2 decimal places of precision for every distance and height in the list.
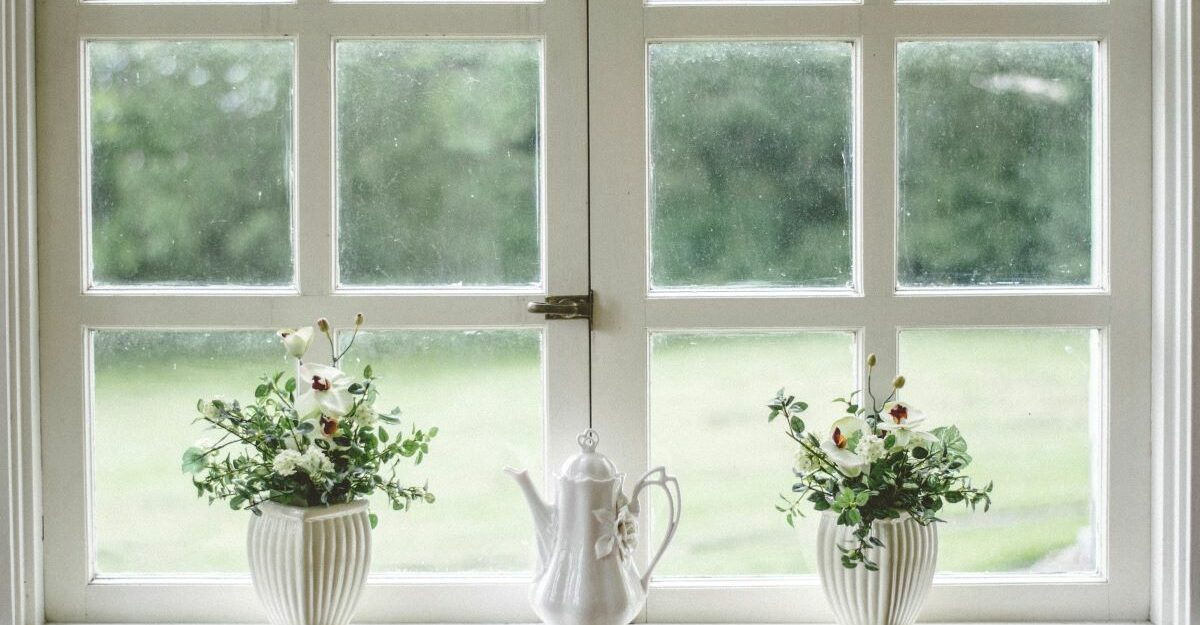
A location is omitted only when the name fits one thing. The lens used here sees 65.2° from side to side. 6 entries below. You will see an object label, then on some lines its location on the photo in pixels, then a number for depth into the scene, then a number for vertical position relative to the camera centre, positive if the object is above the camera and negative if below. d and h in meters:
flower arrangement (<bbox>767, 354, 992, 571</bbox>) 1.33 -0.25
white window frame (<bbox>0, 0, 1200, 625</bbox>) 1.47 -0.04
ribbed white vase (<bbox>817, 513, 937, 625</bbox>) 1.35 -0.40
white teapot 1.33 -0.36
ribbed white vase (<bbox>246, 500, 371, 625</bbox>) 1.33 -0.37
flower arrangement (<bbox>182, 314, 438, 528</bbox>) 1.33 -0.20
